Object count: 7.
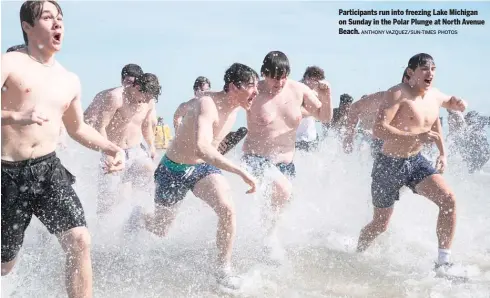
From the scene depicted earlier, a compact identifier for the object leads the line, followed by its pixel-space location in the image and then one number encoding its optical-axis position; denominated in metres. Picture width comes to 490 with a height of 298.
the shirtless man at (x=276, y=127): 11.32
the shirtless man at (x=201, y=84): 17.39
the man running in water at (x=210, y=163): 9.51
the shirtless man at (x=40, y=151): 6.80
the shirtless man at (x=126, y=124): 12.73
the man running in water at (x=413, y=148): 10.67
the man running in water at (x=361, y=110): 11.87
